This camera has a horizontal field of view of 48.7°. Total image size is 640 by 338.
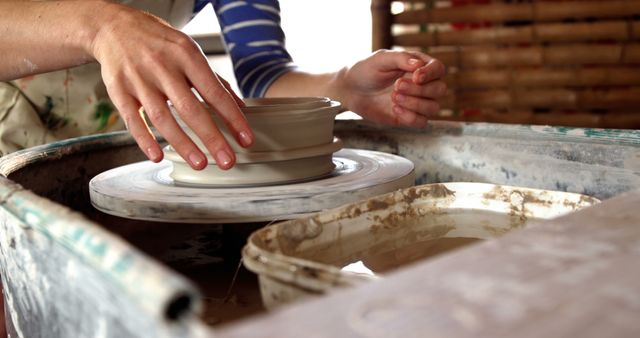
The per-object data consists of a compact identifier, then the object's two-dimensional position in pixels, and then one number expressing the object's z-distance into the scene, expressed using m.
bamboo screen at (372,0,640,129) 2.23
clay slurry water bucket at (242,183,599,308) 0.70
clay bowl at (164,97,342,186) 0.98
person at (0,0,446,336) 0.85
